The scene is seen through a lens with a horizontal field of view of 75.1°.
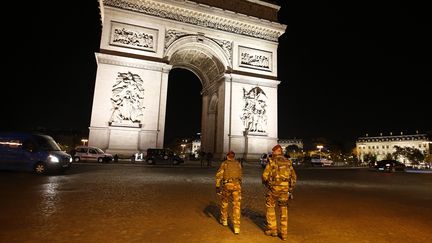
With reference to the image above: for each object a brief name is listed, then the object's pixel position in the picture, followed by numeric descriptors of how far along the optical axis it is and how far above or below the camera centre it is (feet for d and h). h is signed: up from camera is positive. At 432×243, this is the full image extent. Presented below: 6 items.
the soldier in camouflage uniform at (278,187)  13.05 -1.27
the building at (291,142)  431.02 +31.34
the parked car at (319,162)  106.55 +0.31
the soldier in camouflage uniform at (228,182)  14.34 -1.21
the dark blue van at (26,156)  37.09 -0.59
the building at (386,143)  323.72 +27.11
